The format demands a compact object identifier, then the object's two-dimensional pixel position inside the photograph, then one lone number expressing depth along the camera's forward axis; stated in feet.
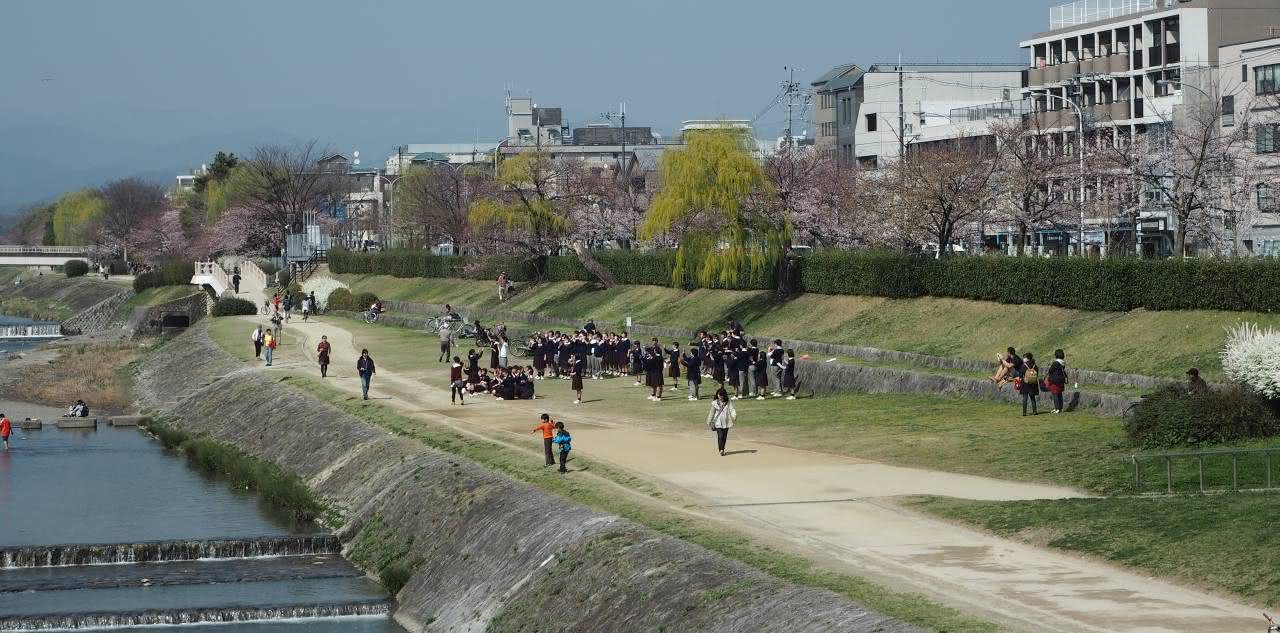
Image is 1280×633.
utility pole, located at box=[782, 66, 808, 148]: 439.22
